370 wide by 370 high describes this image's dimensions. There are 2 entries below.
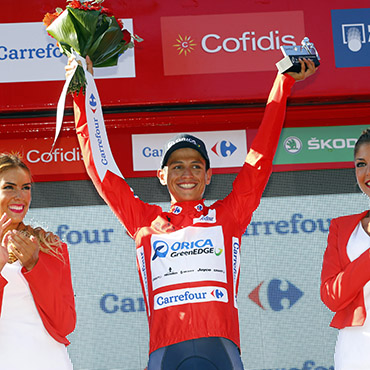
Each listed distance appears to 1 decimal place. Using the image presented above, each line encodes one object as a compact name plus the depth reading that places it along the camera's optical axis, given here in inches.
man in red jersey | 202.1
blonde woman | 192.1
